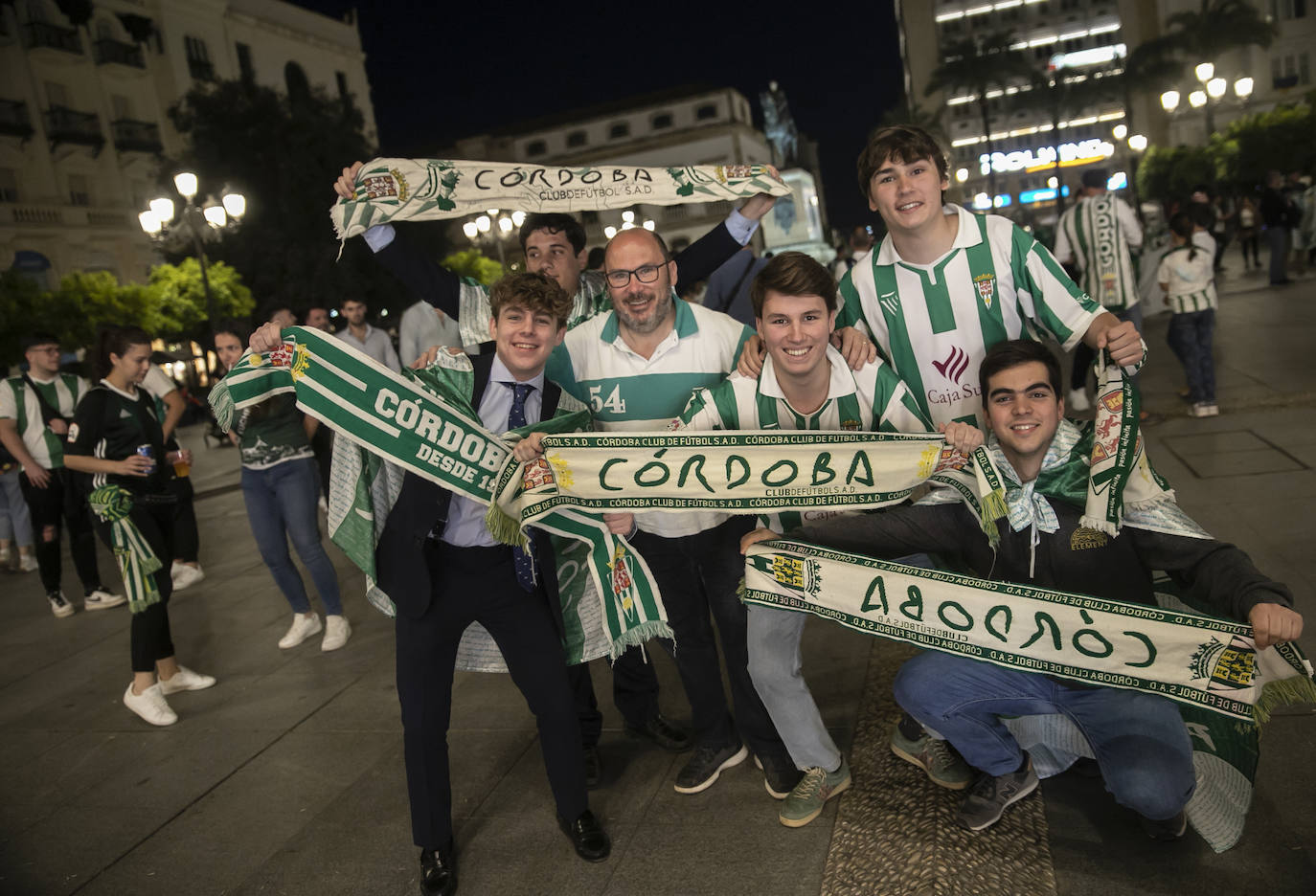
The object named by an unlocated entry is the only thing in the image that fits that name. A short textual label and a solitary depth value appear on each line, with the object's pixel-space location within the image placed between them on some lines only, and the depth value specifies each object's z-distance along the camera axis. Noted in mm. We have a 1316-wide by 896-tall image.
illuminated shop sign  67625
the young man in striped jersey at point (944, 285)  3053
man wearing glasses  3268
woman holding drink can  4605
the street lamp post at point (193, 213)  12805
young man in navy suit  2984
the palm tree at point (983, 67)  57125
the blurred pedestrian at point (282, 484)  5234
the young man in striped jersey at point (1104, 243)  7648
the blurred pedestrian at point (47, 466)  7066
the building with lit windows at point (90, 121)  33062
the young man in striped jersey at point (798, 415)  3045
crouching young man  2613
